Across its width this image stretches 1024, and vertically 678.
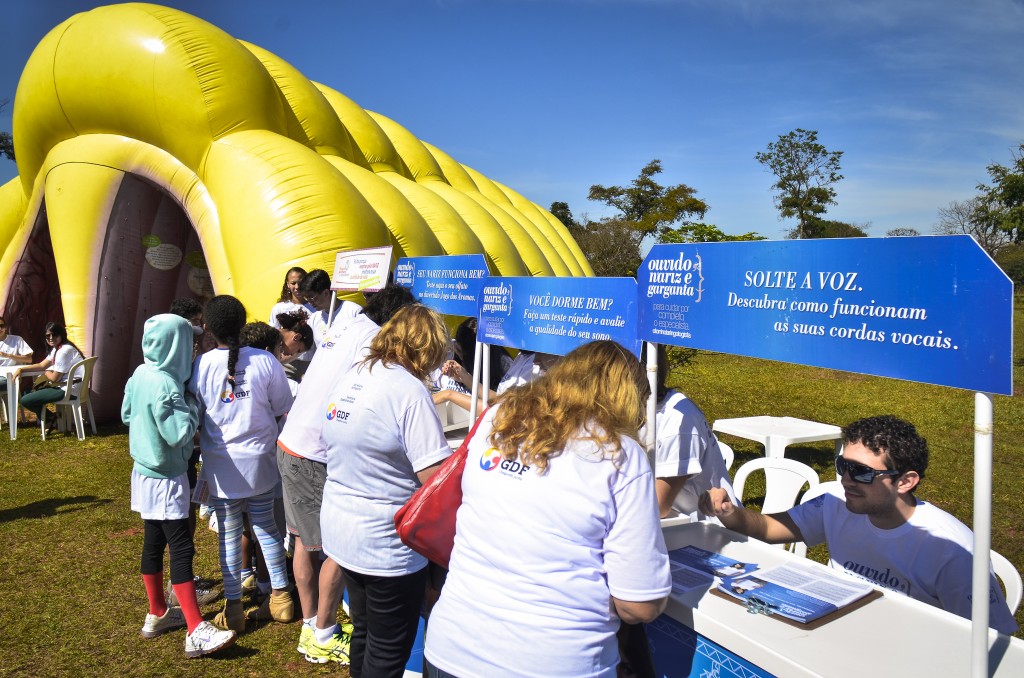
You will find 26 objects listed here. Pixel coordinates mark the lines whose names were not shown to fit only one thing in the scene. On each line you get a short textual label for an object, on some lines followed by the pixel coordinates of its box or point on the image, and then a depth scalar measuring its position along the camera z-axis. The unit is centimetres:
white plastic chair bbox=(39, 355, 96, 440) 753
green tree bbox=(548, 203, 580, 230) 4324
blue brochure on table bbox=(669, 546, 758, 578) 206
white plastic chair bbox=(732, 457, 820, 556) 376
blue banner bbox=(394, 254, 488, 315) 438
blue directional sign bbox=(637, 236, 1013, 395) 152
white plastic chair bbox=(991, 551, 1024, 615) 225
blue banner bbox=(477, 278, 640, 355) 275
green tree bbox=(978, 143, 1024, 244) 1686
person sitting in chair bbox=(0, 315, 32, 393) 800
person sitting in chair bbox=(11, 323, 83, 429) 746
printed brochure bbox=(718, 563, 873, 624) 178
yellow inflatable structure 613
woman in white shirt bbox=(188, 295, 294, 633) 325
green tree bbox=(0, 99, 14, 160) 3901
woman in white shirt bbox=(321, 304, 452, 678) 227
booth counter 156
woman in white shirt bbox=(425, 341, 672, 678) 150
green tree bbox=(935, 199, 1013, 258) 1783
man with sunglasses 209
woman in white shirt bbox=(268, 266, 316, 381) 502
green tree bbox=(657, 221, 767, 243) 1831
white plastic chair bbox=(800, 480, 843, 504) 259
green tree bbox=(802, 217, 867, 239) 3347
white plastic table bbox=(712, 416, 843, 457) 591
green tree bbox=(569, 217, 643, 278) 2941
